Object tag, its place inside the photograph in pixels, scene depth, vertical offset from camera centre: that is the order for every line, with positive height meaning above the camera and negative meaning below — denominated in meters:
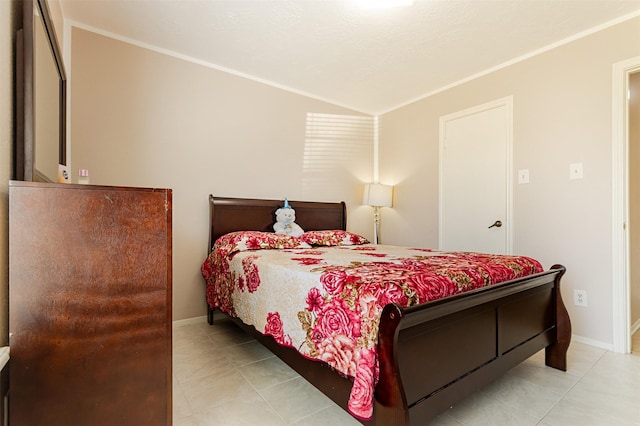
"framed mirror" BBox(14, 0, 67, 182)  1.06 +0.46
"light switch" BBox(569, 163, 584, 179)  2.50 +0.35
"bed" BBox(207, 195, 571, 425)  1.12 -0.61
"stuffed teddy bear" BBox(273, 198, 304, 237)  3.15 -0.09
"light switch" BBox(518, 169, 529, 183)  2.82 +0.35
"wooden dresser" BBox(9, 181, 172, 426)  0.92 -0.29
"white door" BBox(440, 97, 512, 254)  2.99 +0.37
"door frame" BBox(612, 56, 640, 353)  2.26 +0.00
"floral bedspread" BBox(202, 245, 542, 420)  1.21 -0.35
